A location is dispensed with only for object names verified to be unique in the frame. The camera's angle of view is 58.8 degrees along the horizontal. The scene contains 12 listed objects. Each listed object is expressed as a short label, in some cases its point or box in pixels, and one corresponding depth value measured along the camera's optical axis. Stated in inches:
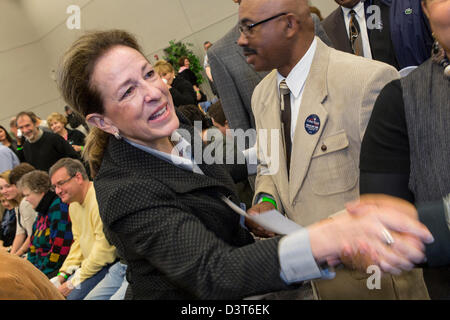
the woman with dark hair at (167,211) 38.4
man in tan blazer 52.9
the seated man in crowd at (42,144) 227.0
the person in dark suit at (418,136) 39.2
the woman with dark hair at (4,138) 276.2
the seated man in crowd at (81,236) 122.9
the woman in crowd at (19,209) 176.9
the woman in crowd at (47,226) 144.7
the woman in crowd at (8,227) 198.8
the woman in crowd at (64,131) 268.8
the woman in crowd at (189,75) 301.9
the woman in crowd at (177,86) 209.2
